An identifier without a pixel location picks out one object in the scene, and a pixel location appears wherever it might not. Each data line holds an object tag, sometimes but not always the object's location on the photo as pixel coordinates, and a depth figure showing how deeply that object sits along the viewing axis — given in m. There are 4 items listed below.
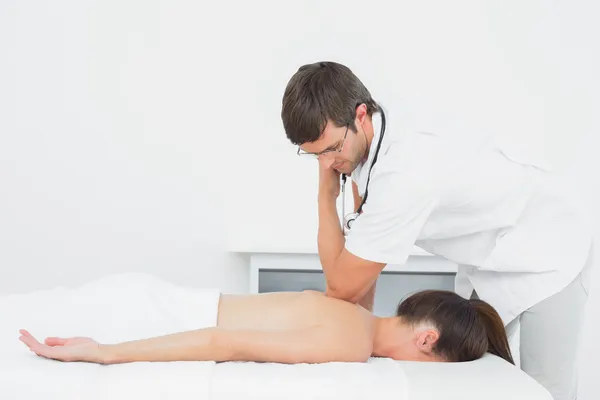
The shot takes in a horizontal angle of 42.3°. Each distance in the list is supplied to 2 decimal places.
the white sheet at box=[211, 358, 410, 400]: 1.52
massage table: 1.51
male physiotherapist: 1.70
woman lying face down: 1.61
